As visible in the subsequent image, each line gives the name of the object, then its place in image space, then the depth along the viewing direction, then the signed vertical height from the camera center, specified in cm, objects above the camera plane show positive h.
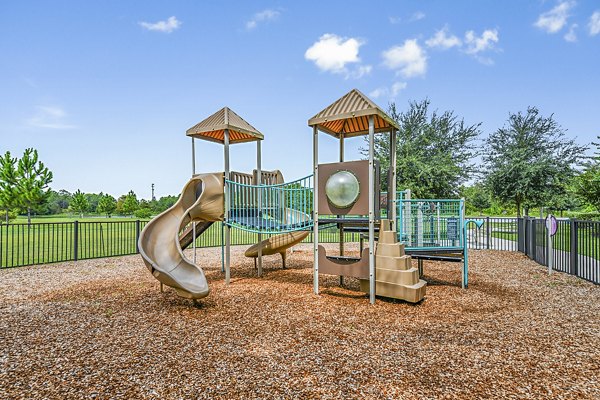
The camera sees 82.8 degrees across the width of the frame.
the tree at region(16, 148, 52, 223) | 3198 +234
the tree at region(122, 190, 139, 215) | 6219 +6
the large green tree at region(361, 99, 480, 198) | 2161 +339
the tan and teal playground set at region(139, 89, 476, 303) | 620 -27
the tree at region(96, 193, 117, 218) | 6453 -10
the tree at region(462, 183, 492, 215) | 3775 +16
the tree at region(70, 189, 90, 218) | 6088 +47
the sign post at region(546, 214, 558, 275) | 840 -62
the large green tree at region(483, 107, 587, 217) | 2045 +243
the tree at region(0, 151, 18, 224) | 3119 +223
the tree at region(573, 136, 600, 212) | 1516 +65
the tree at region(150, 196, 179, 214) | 6860 +25
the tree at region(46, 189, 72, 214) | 7925 +72
